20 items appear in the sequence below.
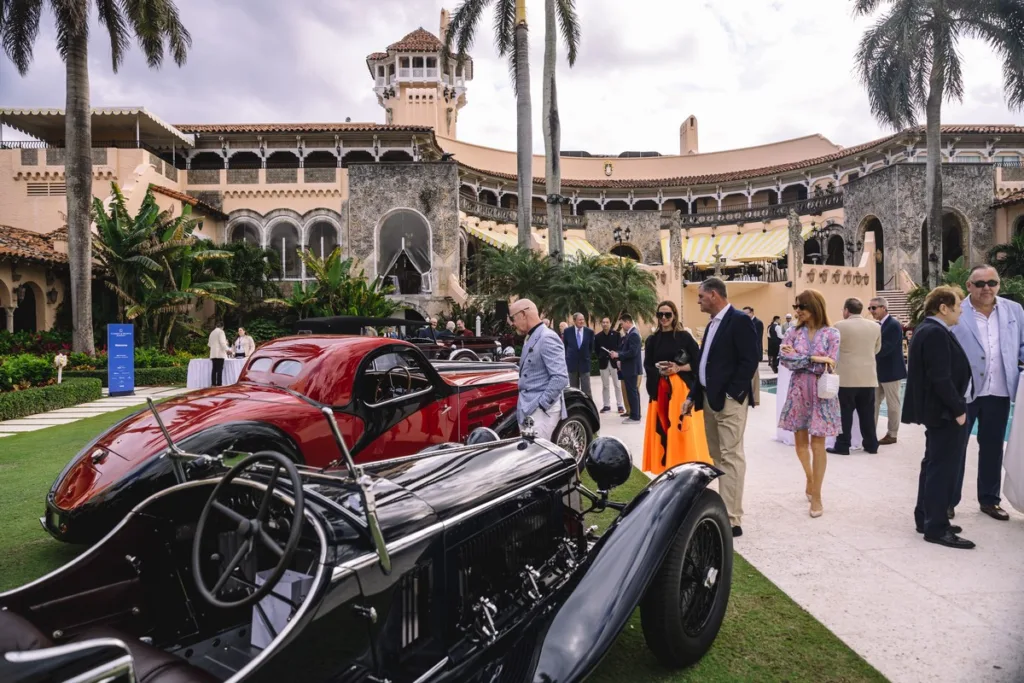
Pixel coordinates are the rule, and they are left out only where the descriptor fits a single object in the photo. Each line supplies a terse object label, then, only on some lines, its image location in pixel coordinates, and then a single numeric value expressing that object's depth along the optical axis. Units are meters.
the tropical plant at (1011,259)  25.83
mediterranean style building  22.95
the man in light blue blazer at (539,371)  5.37
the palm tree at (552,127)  17.06
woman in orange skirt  5.69
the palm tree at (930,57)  21.70
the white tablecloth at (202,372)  14.93
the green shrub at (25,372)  12.06
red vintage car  4.32
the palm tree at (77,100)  15.59
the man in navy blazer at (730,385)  4.74
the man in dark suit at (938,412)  4.43
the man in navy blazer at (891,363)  7.88
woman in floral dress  5.19
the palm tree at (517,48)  17.08
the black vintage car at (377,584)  2.01
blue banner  13.95
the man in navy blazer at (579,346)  11.01
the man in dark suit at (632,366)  10.08
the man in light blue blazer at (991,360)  4.98
